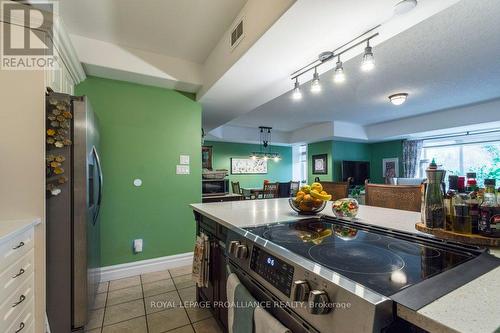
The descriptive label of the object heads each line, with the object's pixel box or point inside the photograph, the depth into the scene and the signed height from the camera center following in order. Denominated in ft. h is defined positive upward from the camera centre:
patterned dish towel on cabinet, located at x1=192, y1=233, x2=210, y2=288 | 5.36 -2.27
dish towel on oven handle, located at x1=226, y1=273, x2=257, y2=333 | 3.13 -2.06
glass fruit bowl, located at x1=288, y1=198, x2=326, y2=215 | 5.05 -0.88
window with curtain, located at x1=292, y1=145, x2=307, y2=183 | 26.86 +0.39
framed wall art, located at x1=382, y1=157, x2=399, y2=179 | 20.74 -0.02
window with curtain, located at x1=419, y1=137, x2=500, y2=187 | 16.21 +0.94
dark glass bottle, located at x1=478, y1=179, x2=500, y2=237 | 2.70 -0.59
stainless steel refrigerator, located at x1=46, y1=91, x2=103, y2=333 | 4.92 -0.96
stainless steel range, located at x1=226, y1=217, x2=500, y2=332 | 1.84 -1.09
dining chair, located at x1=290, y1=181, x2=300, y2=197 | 19.02 -1.50
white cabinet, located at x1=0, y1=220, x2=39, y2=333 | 3.38 -1.81
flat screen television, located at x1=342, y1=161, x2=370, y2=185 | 20.92 -0.37
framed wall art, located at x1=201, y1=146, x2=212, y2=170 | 17.27 +0.87
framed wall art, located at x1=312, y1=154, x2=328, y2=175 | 21.50 +0.30
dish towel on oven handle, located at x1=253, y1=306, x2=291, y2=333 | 2.59 -1.87
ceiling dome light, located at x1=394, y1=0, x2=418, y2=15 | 4.28 +3.11
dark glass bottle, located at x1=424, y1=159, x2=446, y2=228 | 3.08 -0.46
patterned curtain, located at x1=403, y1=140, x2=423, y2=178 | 19.53 +0.93
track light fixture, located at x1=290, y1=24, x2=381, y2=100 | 5.24 +3.00
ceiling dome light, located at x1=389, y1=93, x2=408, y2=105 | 11.81 +3.63
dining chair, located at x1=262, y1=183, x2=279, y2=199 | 18.51 -1.78
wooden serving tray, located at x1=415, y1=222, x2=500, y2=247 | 2.65 -0.88
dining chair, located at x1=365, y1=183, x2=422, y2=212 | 5.98 -0.85
